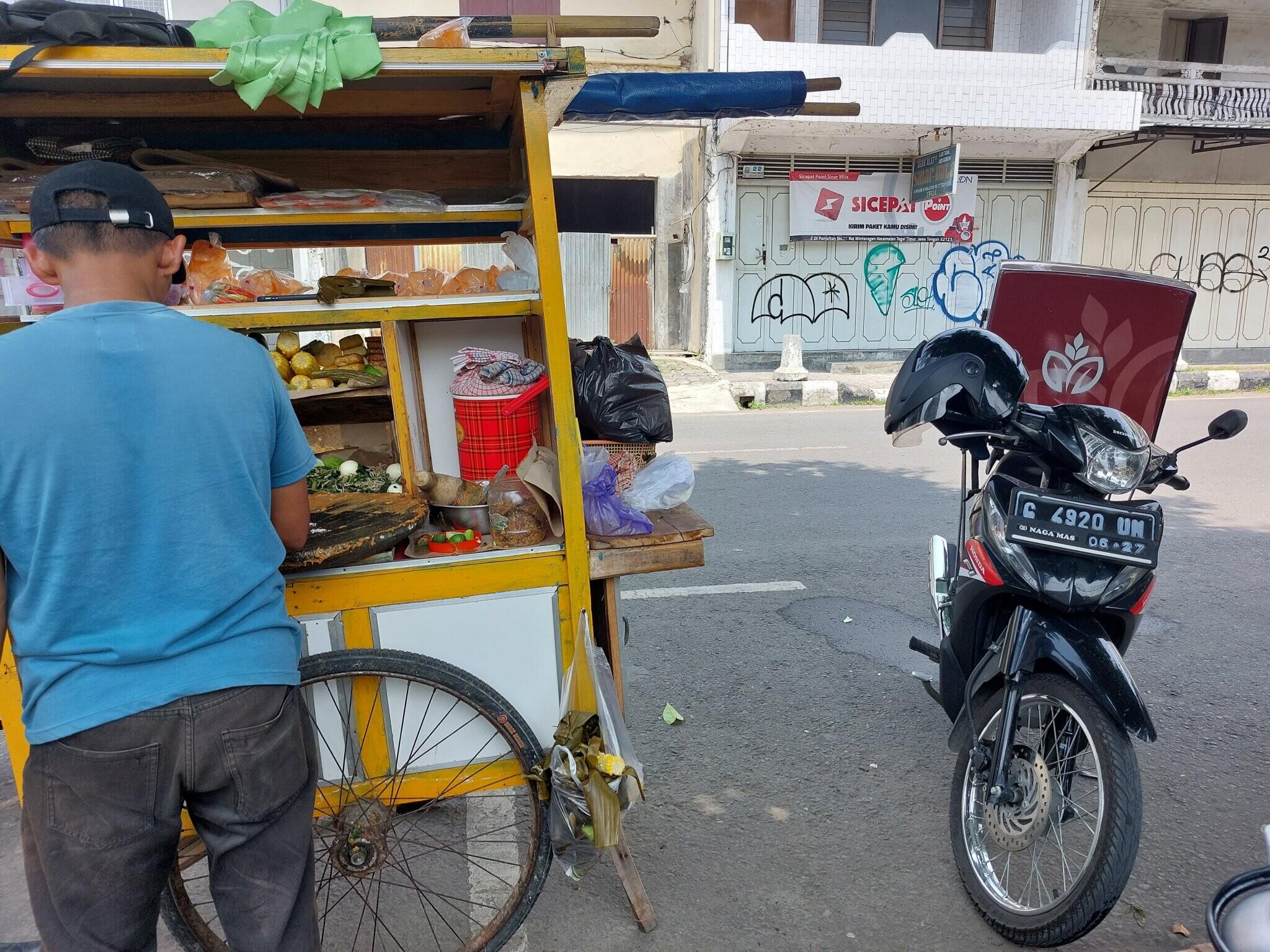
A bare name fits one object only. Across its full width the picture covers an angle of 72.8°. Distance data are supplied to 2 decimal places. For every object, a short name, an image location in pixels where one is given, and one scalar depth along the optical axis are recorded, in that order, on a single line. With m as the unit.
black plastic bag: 2.69
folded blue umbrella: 2.80
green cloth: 1.83
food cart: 2.06
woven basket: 2.66
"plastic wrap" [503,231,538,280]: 2.59
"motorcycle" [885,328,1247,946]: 2.04
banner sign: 13.35
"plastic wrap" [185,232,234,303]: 2.56
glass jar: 2.30
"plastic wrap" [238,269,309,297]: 2.59
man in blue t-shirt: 1.37
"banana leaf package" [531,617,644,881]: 2.04
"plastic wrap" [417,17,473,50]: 1.95
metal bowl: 2.47
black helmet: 2.23
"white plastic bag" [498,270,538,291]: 2.66
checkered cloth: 2.51
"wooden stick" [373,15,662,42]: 2.21
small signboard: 12.28
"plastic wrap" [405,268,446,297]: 2.96
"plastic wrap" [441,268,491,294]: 2.84
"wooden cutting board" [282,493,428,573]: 2.07
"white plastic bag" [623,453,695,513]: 2.53
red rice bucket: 2.53
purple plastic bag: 2.34
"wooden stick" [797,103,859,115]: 3.06
